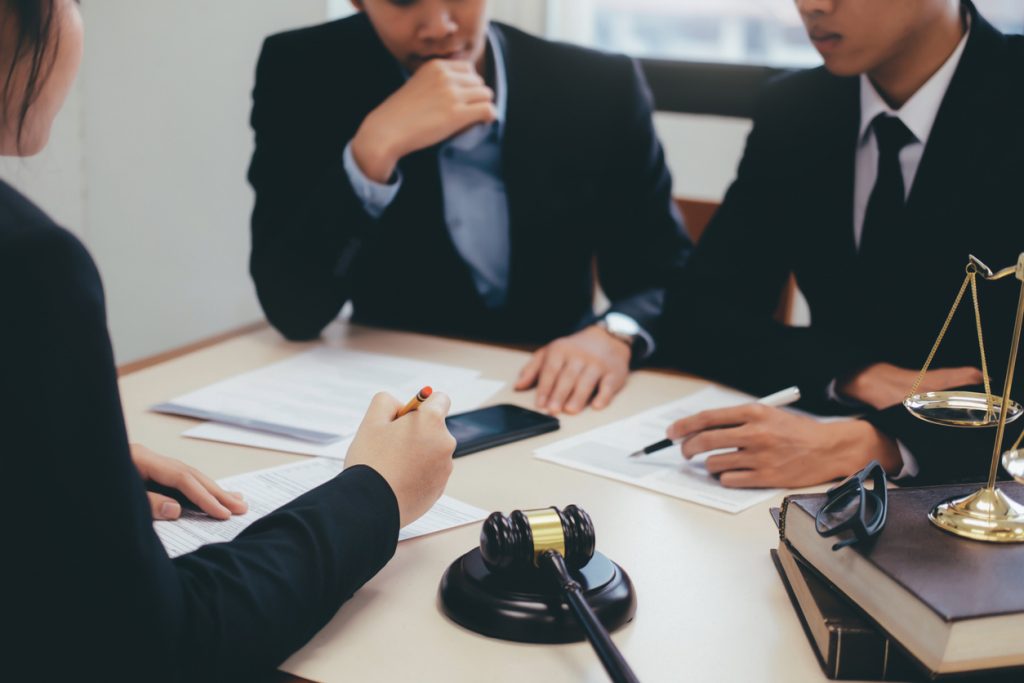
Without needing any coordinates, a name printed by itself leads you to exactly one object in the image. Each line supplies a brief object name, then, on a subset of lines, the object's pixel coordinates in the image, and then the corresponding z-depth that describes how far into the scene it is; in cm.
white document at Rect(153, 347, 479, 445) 129
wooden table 78
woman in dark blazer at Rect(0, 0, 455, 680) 60
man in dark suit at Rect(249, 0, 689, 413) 169
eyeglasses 79
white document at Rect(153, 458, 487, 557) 96
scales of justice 81
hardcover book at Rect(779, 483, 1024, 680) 69
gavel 84
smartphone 124
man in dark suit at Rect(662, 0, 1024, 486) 143
